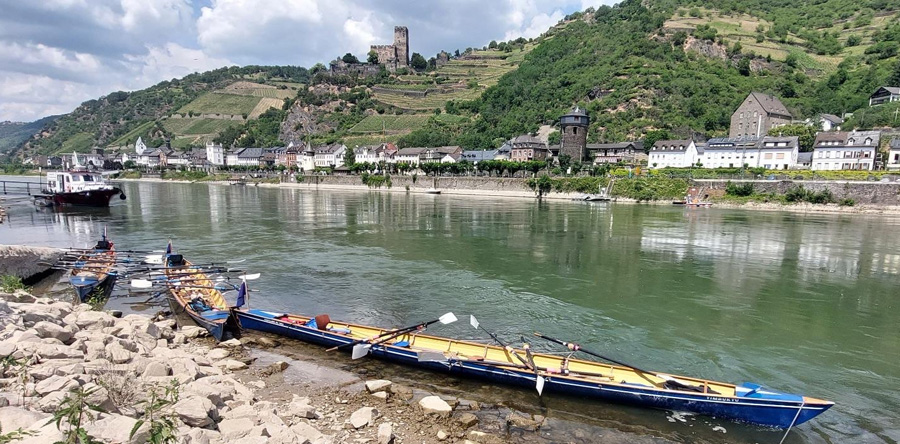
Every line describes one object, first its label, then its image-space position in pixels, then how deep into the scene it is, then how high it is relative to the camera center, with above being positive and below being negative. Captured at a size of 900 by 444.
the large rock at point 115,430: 5.32 -3.21
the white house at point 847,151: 66.12 +3.90
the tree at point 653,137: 91.75 +7.52
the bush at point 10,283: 14.86 -4.28
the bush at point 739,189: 61.25 -1.93
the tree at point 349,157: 118.94 +2.70
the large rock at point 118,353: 9.50 -4.05
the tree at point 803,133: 78.81 +7.65
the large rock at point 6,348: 7.96 -3.34
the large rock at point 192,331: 14.20 -5.27
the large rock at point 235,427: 7.14 -4.25
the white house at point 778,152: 73.25 +3.87
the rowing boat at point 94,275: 16.91 -4.42
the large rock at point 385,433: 8.72 -5.18
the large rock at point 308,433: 8.02 -4.84
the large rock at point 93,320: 11.84 -4.24
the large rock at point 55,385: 6.83 -3.42
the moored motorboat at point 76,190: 51.59 -3.30
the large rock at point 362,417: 9.34 -5.24
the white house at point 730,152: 77.31 +3.93
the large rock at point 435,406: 10.11 -5.33
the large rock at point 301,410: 9.48 -5.15
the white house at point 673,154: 83.56 +3.68
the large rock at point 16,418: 5.33 -3.10
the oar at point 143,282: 15.41 -4.07
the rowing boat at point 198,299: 14.13 -4.75
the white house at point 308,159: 131.00 +2.12
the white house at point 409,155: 112.75 +3.35
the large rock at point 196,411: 7.08 -3.95
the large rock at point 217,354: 12.51 -5.28
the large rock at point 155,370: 9.11 -4.17
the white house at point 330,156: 127.50 +3.07
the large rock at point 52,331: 9.73 -3.70
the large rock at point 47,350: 8.29 -3.52
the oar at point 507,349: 11.82 -4.68
